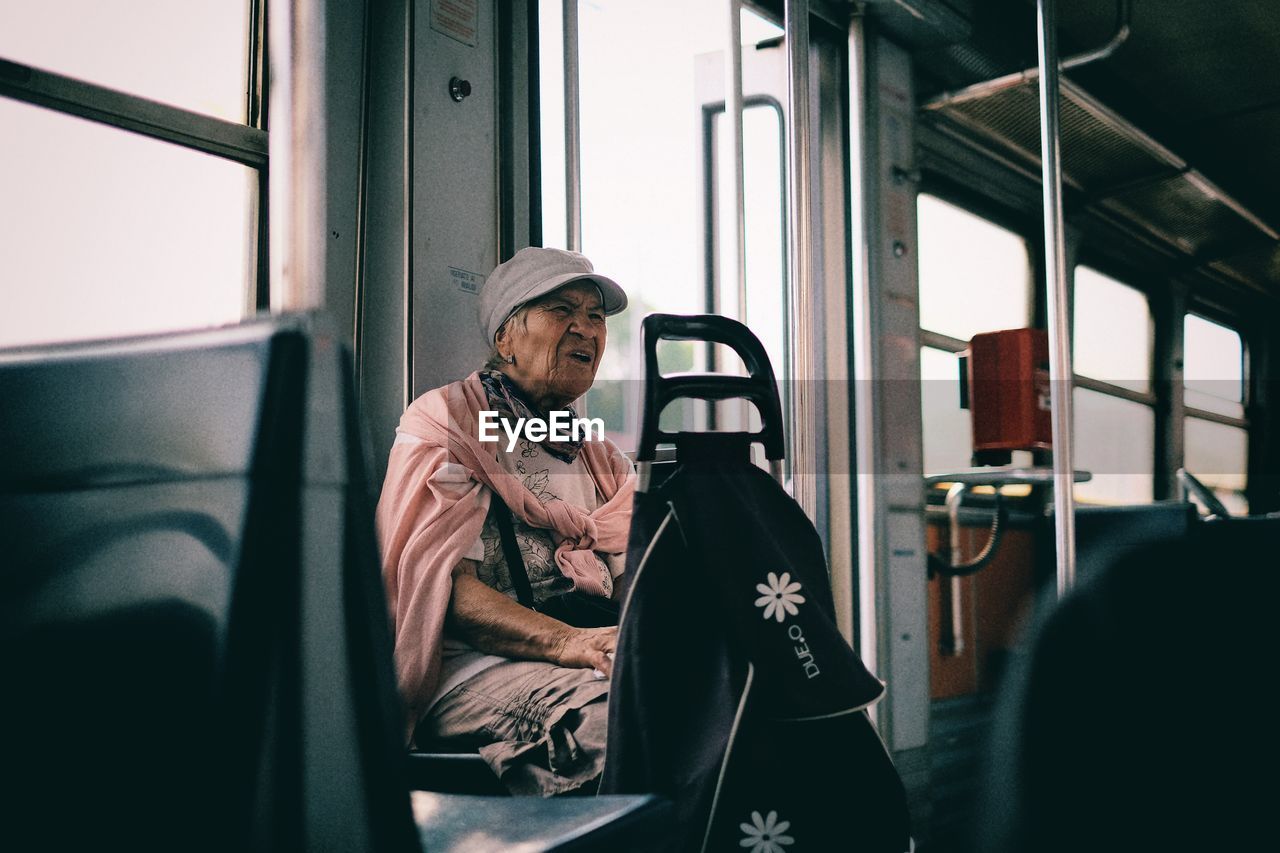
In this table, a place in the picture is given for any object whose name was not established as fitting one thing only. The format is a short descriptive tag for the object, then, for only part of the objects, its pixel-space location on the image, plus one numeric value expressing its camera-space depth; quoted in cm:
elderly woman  160
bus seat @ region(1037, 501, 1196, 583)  385
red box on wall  364
